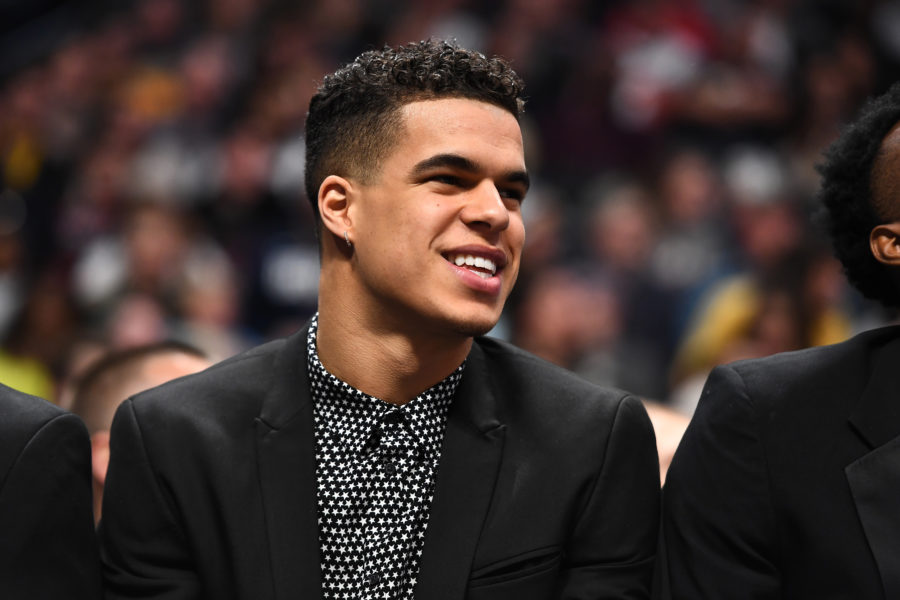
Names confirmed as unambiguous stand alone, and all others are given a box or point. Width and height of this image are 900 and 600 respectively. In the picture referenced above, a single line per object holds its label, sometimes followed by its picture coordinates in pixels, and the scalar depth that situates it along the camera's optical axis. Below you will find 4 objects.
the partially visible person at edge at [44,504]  3.98
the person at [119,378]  4.53
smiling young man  4.08
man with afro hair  4.03
